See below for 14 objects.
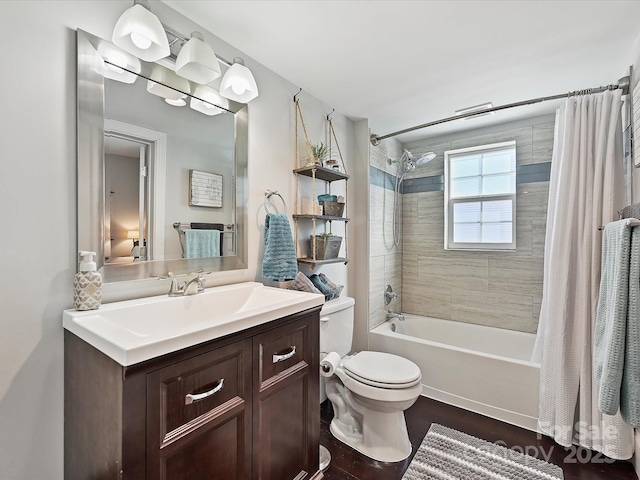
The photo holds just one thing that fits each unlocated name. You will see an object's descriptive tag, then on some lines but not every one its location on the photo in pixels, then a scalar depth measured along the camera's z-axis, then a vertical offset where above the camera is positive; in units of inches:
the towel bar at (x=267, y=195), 71.1 +10.2
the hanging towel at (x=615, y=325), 48.7 -14.5
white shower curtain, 66.2 -6.4
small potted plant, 76.2 +22.5
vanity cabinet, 30.0 -20.9
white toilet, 62.9 -33.0
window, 105.8 +15.5
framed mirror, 43.8 +11.9
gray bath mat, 59.0 -46.9
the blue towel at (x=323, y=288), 78.2 -13.1
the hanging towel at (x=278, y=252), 66.9 -3.2
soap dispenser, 40.1 -6.6
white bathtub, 76.1 -37.0
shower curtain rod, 65.7 +34.6
